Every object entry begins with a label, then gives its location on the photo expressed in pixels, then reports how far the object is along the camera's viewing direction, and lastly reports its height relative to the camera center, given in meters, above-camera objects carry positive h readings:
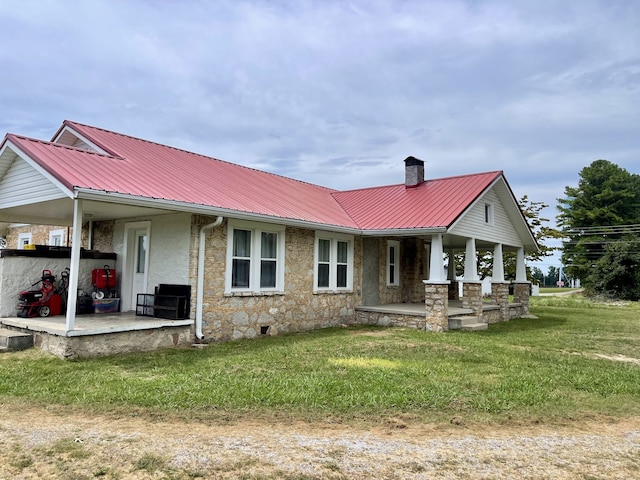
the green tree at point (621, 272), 32.03 +0.53
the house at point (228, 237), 8.52 +0.92
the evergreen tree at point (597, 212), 42.28 +6.25
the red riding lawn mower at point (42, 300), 9.45 -0.65
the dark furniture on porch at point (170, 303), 9.18 -0.63
